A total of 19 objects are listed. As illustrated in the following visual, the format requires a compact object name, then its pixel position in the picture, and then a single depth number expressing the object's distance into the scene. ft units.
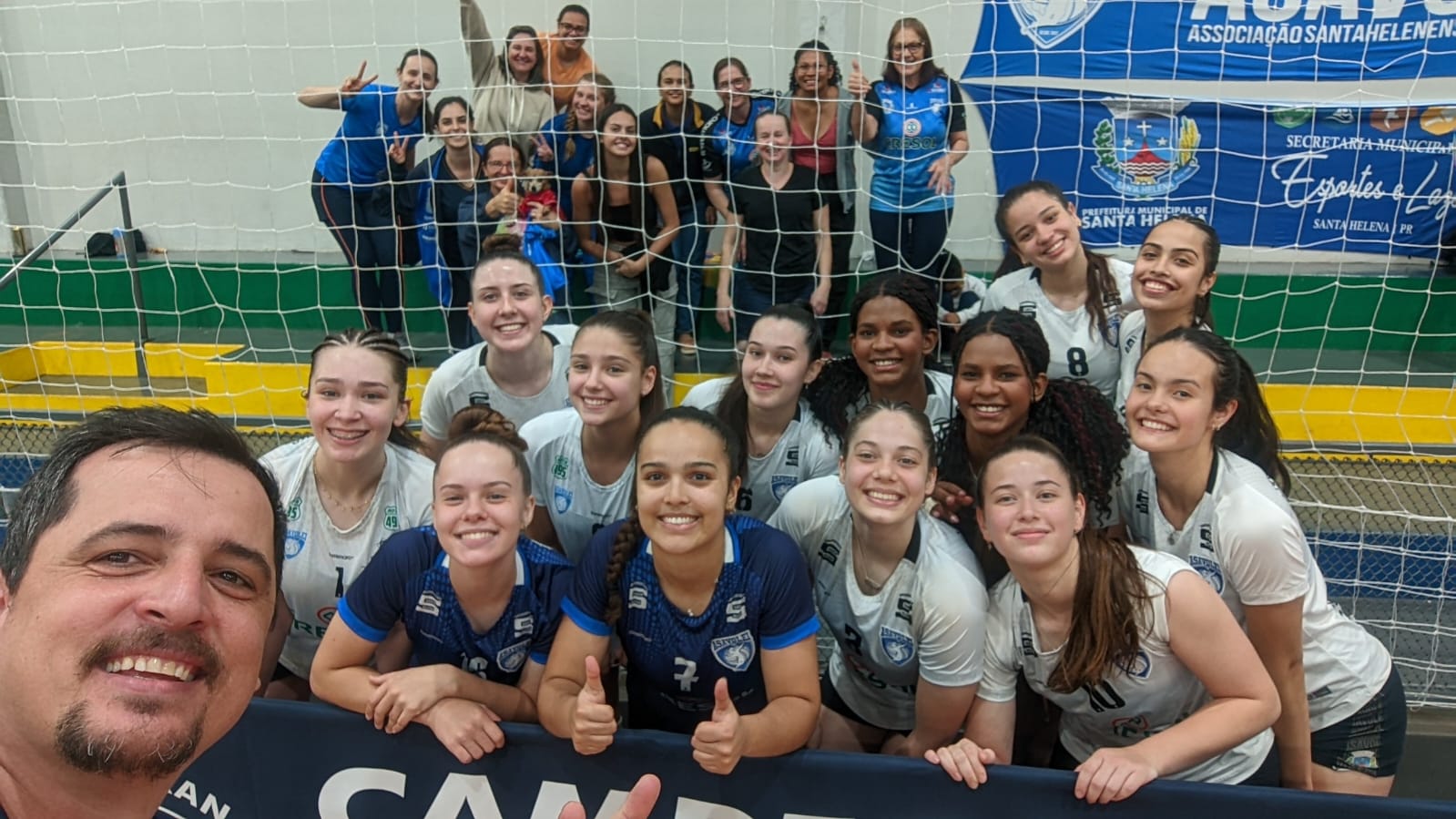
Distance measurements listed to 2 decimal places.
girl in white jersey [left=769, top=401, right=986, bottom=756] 6.64
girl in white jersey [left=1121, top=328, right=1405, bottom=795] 6.67
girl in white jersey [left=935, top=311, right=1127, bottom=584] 7.89
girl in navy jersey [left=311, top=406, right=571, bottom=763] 6.66
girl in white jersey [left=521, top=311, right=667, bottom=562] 8.21
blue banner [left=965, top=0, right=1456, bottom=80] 17.08
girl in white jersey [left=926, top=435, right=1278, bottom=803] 6.05
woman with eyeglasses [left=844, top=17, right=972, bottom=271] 13.97
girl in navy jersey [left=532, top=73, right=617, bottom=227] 15.15
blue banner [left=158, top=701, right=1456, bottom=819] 5.99
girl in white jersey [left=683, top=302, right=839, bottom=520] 8.52
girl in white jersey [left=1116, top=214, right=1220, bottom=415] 8.78
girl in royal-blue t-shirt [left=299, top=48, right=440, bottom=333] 15.03
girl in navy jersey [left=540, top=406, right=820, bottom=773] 6.46
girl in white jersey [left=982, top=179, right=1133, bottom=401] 9.70
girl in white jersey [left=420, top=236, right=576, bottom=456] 9.34
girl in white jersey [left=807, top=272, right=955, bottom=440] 8.87
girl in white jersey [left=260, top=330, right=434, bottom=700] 7.64
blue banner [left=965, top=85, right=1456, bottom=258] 17.03
